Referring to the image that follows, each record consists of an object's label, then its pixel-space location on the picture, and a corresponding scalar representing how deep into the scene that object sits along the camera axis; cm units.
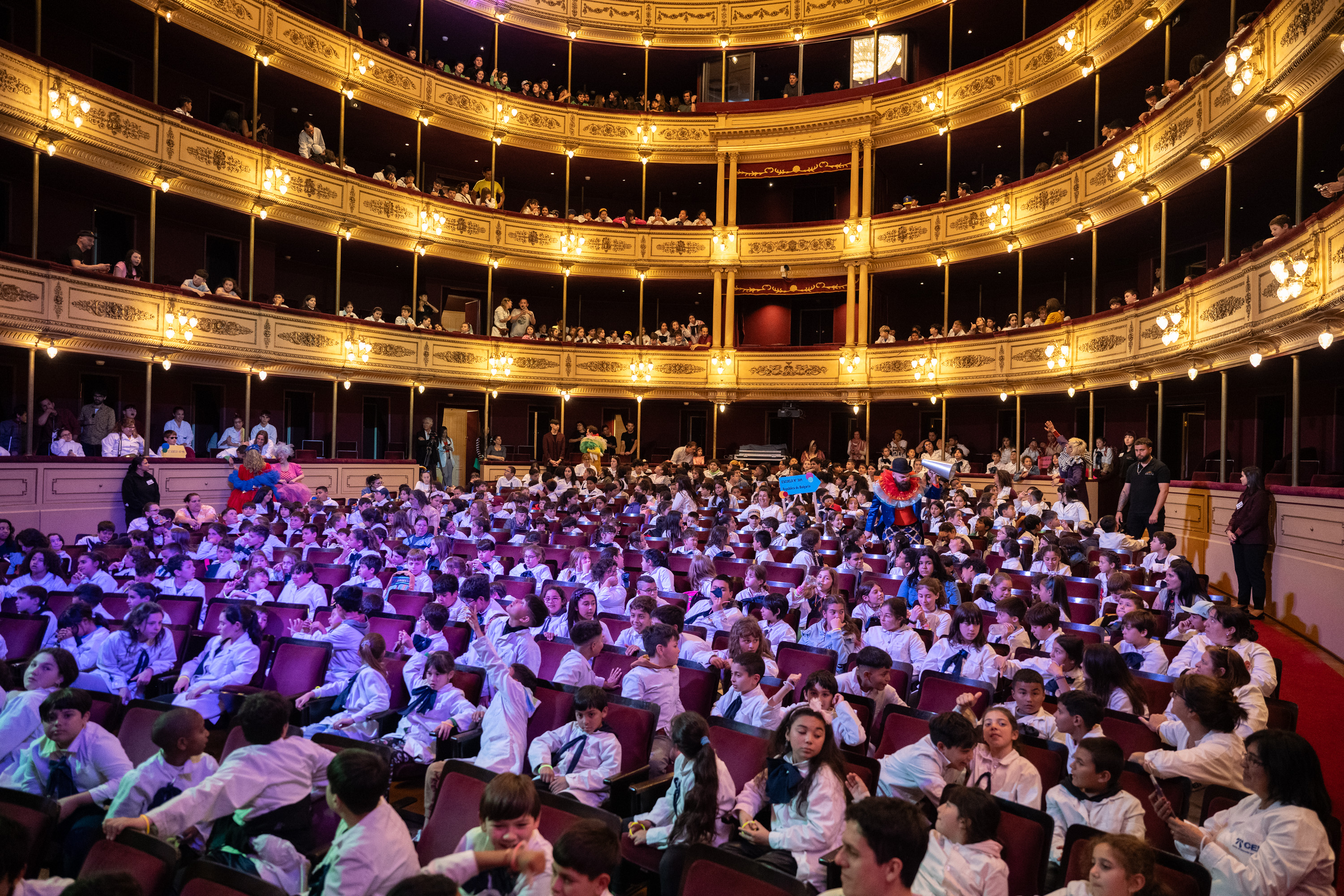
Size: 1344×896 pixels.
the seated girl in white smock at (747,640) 530
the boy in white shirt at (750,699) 473
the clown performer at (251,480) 1412
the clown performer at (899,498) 1115
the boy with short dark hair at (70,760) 395
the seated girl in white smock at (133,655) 574
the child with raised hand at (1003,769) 386
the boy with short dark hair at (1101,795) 344
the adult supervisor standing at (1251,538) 923
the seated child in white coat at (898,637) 615
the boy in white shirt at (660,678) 512
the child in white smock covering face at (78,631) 585
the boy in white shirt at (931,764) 377
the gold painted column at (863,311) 2147
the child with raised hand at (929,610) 683
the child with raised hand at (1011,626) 635
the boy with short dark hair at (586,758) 429
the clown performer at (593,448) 2066
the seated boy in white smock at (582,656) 538
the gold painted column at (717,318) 2275
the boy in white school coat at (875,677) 496
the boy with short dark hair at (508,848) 303
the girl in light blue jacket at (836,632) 605
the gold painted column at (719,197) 2262
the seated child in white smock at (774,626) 646
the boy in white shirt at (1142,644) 570
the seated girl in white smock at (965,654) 571
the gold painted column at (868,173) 2147
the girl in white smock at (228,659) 562
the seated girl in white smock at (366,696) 522
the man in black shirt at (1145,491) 1137
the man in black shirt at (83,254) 1368
